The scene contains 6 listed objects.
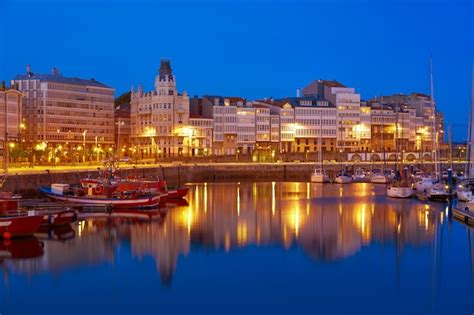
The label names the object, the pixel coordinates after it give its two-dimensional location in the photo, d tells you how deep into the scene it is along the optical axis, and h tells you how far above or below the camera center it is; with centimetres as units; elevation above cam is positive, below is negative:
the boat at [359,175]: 8858 -245
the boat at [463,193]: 5075 -269
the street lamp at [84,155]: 9802 +0
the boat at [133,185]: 5052 -205
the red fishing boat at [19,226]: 3412 -312
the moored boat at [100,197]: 4859 -263
